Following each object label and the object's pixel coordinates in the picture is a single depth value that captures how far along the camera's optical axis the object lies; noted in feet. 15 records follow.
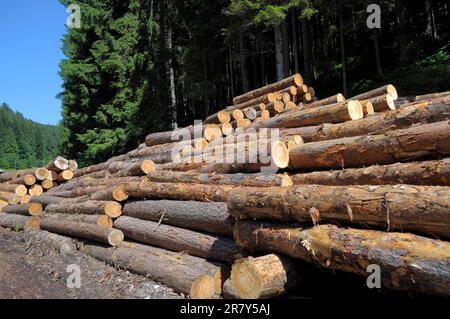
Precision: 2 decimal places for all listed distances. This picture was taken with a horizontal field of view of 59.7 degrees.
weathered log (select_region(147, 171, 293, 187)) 19.70
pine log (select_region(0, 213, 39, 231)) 33.96
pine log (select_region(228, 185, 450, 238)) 12.55
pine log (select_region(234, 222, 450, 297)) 11.53
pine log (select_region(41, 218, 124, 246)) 25.07
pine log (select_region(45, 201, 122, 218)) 27.20
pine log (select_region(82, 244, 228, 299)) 17.84
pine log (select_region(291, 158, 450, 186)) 14.17
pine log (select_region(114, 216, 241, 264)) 19.61
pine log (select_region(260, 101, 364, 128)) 24.84
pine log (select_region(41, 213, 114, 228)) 26.86
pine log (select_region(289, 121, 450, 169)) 15.43
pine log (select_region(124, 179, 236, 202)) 22.25
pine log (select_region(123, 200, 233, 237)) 20.45
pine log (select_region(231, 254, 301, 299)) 14.96
